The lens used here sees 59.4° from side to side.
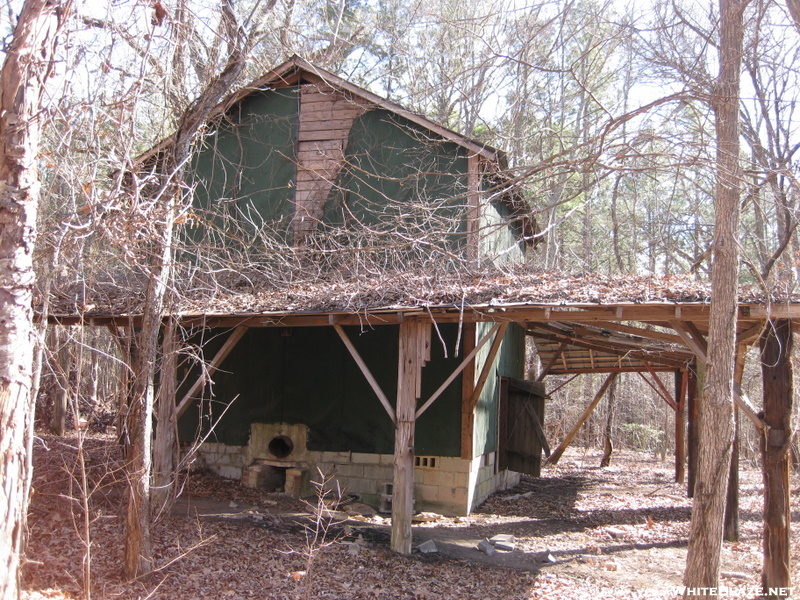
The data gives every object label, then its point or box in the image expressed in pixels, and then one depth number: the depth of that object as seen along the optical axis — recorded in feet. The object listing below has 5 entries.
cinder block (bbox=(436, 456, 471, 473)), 35.76
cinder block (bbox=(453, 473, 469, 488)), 35.68
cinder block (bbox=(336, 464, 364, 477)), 37.52
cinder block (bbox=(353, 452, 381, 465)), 37.40
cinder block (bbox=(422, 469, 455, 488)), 35.94
